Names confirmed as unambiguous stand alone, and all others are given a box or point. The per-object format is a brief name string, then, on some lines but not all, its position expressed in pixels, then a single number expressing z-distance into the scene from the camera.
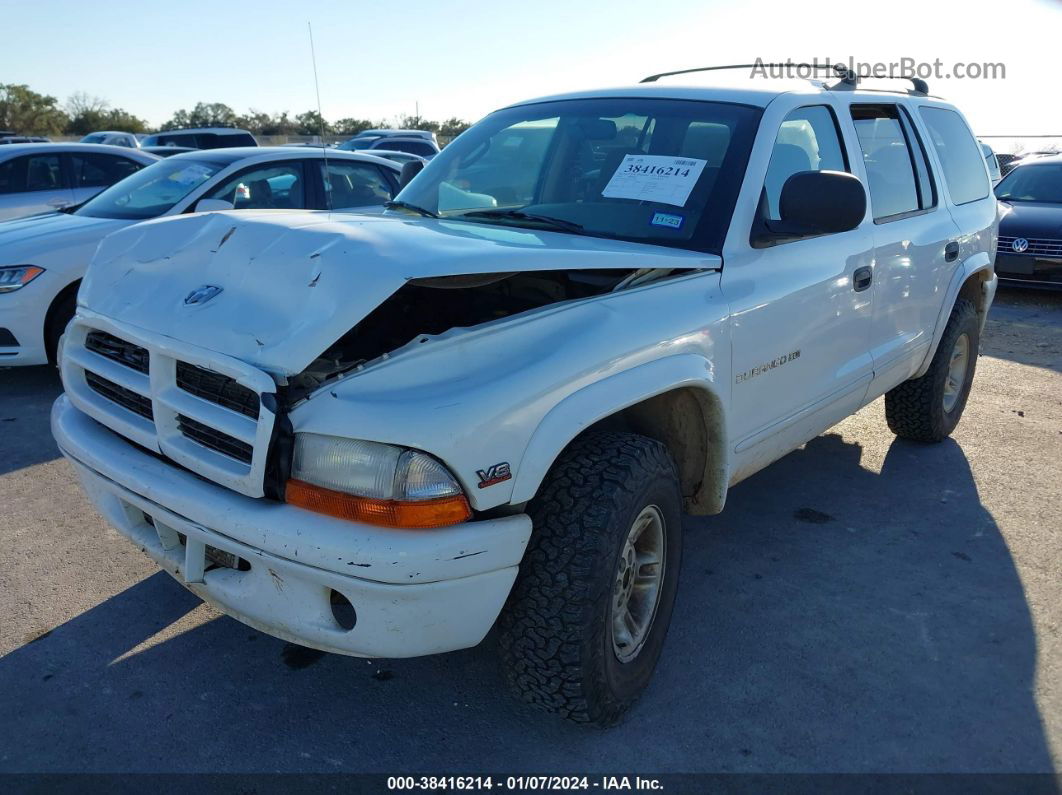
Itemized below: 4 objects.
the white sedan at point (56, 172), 8.86
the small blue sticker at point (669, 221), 3.20
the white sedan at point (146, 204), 5.89
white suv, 2.22
